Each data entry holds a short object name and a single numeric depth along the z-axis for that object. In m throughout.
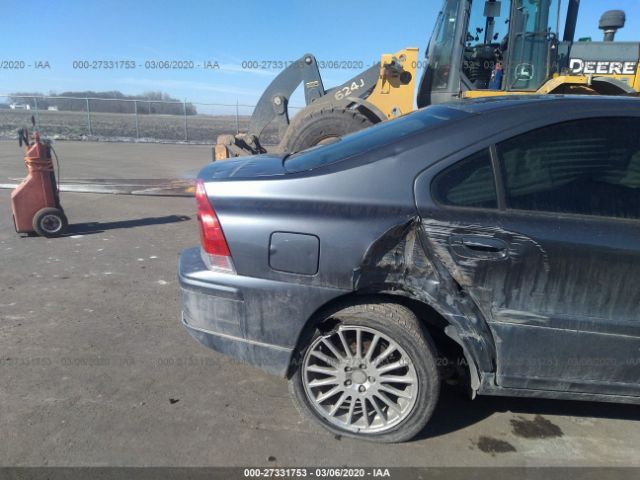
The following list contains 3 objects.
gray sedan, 2.29
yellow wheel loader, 7.18
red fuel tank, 5.88
